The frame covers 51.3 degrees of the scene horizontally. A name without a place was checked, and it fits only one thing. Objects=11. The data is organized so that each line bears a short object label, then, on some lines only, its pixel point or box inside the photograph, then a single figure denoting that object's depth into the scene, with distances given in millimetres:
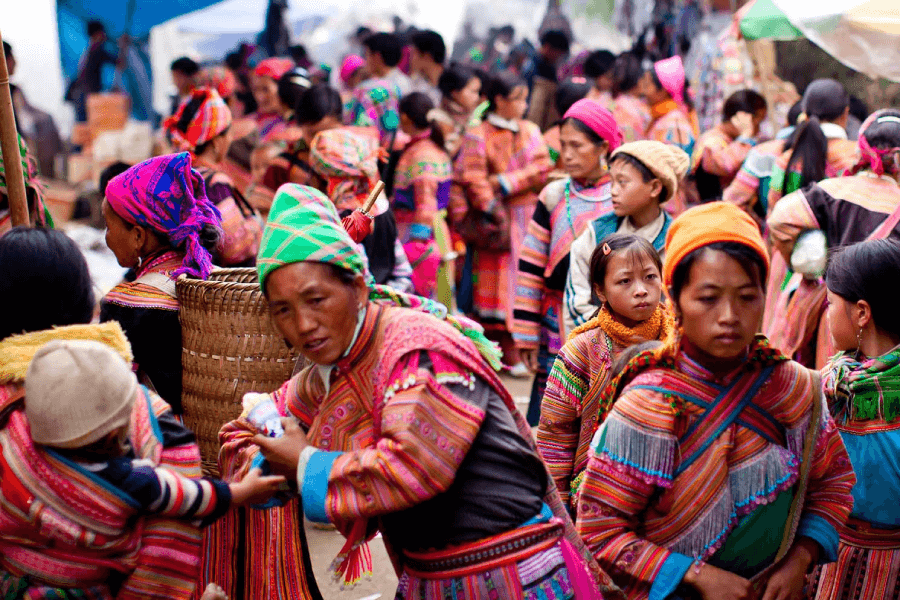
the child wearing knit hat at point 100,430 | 1980
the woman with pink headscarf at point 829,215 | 4531
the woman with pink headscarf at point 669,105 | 8406
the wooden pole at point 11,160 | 3109
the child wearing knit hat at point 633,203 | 4344
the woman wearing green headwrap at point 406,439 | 2012
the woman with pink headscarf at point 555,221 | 4895
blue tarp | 8828
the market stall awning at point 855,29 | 5855
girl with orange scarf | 3518
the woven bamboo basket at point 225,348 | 3227
